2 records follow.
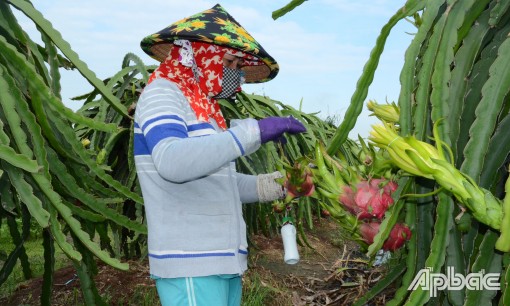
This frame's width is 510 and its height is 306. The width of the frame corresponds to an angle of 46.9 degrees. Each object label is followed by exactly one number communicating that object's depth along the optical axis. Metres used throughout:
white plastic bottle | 2.06
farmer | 1.73
